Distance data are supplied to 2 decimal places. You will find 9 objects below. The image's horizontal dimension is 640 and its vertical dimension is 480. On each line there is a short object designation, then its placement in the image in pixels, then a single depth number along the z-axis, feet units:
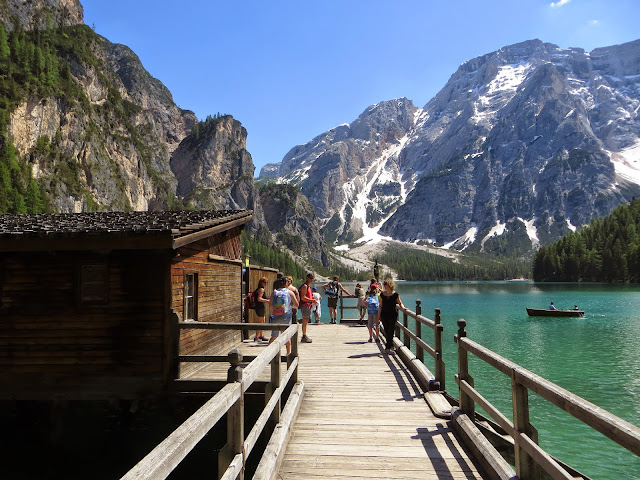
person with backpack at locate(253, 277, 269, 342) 50.31
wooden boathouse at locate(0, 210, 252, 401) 31.96
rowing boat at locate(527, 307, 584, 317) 160.86
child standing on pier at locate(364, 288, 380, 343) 47.85
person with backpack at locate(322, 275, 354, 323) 70.85
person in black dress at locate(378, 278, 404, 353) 42.14
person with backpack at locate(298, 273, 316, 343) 51.82
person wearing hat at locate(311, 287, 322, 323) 62.86
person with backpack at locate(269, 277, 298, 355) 40.88
